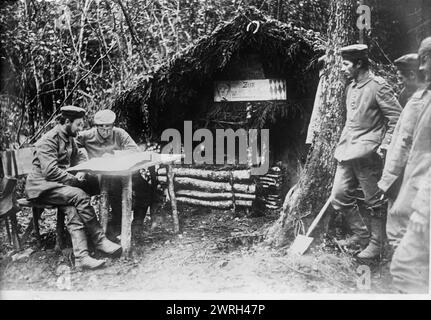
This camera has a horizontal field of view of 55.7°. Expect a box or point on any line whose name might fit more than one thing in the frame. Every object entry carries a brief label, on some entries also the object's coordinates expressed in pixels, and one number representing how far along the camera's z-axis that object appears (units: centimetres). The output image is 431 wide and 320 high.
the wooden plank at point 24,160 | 485
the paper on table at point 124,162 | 445
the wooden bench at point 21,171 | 478
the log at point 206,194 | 541
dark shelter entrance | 503
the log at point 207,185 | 543
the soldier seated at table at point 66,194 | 454
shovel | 448
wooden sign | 525
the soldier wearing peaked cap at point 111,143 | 509
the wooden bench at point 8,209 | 480
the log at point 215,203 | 537
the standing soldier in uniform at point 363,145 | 419
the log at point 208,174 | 541
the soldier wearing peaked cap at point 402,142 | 390
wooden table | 447
